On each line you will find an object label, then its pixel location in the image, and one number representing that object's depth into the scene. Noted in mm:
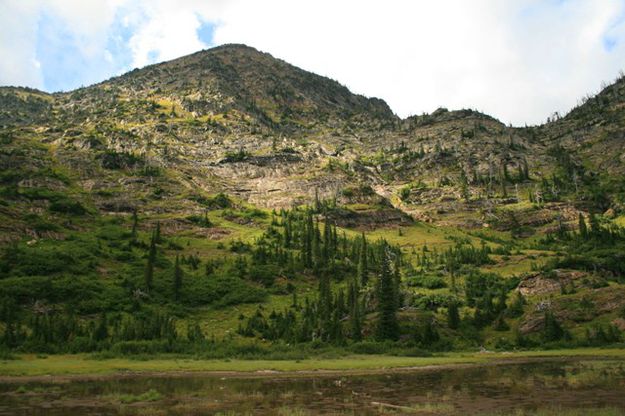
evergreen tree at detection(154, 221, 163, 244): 169000
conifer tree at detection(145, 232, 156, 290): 124375
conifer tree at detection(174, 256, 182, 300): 123125
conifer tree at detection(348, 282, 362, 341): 89000
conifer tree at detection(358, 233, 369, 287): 136125
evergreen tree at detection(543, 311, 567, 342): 82938
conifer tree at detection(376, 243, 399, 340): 87625
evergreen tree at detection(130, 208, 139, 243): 166825
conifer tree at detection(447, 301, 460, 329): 94562
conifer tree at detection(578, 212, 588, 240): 165075
